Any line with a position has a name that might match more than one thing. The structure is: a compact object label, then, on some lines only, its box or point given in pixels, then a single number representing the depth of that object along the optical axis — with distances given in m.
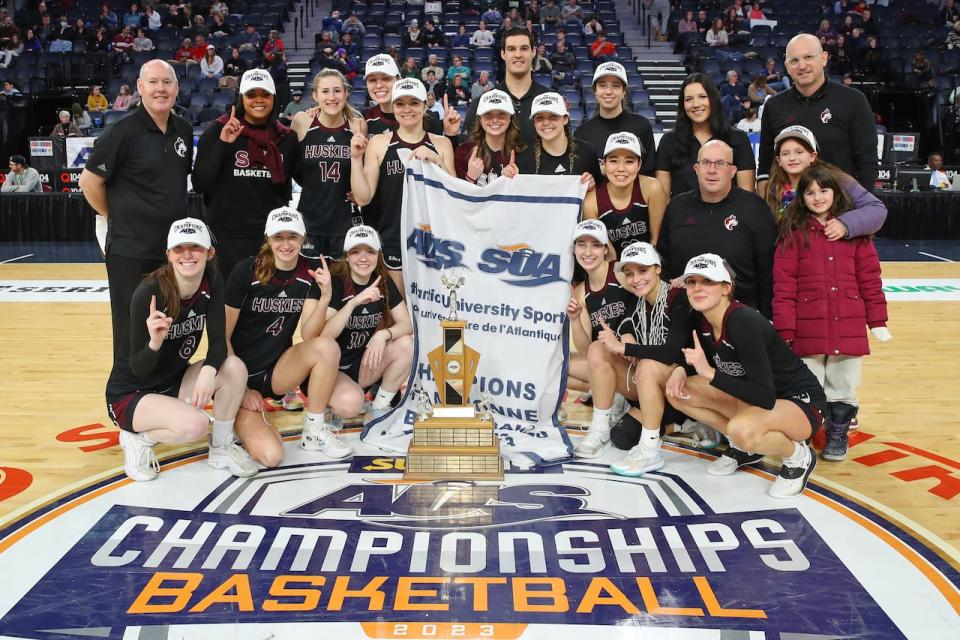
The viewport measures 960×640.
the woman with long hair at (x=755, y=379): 3.86
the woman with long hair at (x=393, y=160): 4.71
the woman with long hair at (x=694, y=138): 4.62
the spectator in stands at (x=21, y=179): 12.77
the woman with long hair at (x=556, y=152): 4.59
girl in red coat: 4.24
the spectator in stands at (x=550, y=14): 18.14
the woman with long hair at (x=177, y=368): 3.99
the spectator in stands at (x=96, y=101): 15.22
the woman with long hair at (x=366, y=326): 4.71
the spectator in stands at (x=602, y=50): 16.67
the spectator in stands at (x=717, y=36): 16.97
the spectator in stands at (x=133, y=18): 18.25
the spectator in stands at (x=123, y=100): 14.76
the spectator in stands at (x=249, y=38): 17.25
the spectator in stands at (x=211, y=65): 16.12
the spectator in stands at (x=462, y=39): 17.52
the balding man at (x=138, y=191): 4.35
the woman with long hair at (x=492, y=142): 4.55
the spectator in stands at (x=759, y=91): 13.74
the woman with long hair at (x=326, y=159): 5.02
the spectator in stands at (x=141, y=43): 17.38
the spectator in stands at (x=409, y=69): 14.52
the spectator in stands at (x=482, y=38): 17.02
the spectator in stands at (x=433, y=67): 14.88
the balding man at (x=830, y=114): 4.63
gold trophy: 4.15
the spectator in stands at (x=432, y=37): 16.83
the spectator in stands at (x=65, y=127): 13.66
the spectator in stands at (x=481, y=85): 14.07
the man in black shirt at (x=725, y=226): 4.29
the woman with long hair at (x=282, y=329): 4.41
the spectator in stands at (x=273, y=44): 16.51
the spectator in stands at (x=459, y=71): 15.02
